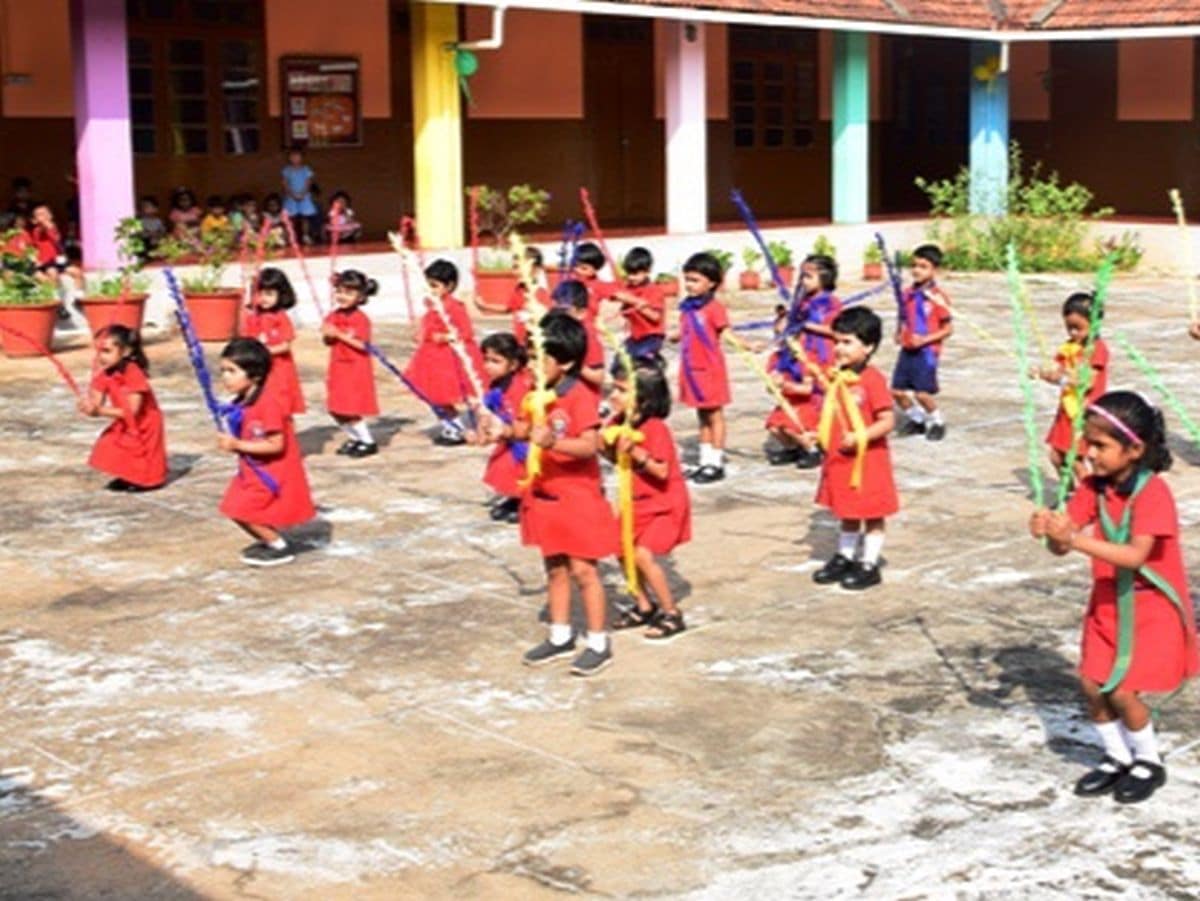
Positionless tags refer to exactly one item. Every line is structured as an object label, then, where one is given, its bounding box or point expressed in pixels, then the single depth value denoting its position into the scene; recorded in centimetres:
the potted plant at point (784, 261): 2091
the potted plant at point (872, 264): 2261
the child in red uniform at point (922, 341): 1166
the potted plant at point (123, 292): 1554
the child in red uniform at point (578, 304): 996
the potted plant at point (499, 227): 1841
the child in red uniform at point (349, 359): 1130
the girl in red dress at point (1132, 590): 543
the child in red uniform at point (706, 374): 1058
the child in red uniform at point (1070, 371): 953
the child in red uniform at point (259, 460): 869
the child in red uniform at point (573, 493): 689
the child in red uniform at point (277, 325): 1087
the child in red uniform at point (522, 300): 984
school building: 1872
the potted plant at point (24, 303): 1502
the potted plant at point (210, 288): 1617
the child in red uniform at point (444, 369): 1144
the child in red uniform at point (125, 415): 1032
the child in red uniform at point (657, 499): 729
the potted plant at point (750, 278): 2122
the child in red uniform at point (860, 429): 800
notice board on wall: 2033
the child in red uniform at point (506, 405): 783
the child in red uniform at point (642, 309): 1112
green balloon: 1877
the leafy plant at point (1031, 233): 2289
